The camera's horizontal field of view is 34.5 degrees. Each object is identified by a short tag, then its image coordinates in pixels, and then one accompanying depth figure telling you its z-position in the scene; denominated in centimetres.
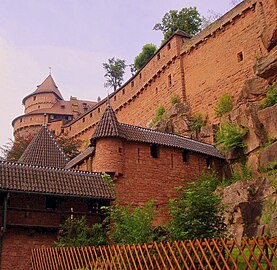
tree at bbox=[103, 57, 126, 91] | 6806
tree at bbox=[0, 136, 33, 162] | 4399
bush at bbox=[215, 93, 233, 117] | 2948
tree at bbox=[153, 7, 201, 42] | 4712
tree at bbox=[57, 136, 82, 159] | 4450
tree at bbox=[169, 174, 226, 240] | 1614
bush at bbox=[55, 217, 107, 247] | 1852
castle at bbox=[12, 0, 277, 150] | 2852
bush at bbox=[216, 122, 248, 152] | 2484
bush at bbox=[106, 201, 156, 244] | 1648
